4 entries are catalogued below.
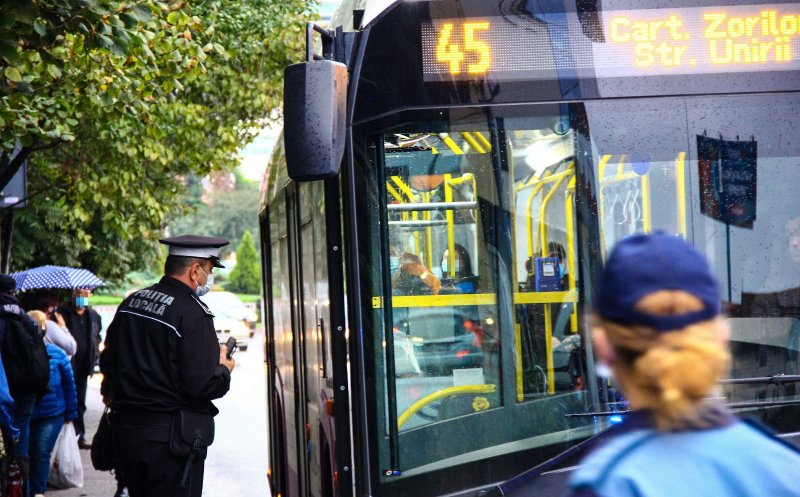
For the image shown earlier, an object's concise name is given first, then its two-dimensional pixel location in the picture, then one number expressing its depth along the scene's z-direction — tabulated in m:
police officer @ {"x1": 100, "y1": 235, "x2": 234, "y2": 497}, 10.08
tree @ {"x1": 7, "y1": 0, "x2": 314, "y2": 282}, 12.85
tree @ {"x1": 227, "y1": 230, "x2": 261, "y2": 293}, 131.60
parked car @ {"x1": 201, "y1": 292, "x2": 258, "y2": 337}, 62.82
